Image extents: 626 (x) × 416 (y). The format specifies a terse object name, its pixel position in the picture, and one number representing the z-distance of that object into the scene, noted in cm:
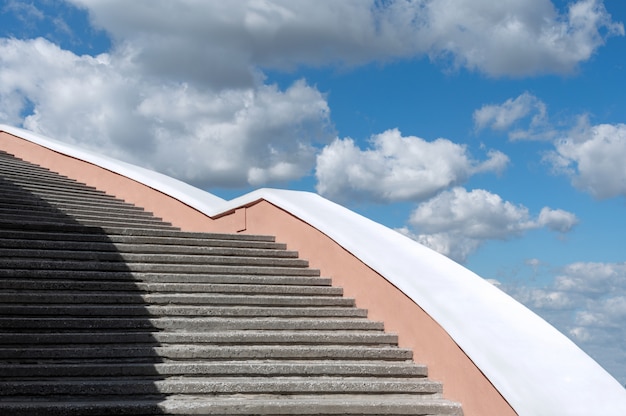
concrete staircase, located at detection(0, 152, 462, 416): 423
